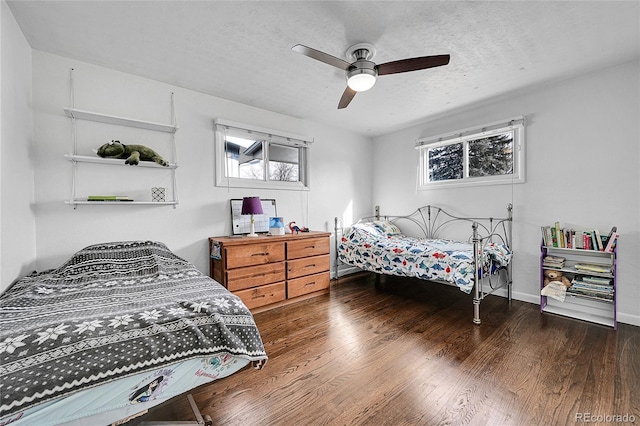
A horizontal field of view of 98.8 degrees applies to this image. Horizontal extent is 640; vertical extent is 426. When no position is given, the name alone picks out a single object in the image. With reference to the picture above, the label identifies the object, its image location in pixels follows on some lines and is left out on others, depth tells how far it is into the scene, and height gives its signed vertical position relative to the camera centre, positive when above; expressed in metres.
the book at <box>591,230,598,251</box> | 2.54 -0.36
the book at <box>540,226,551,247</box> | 2.83 -0.35
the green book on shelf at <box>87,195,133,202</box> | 2.38 +0.12
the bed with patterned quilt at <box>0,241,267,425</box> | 0.94 -0.54
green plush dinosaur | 2.42 +0.53
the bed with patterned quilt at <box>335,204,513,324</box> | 2.72 -0.51
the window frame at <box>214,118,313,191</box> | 3.22 +0.74
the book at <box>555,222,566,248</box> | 2.74 -0.34
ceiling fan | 1.92 +1.05
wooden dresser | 2.85 -0.66
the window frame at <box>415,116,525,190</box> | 3.23 +0.75
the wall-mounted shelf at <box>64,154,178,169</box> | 2.31 +0.45
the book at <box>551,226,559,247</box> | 2.78 -0.35
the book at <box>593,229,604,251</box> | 2.51 -0.35
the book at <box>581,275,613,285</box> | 2.54 -0.73
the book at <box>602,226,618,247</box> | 2.52 -0.33
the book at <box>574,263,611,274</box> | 2.54 -0.61
